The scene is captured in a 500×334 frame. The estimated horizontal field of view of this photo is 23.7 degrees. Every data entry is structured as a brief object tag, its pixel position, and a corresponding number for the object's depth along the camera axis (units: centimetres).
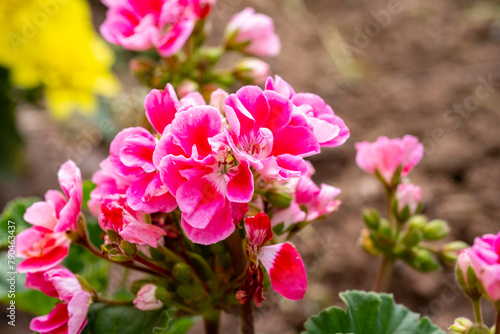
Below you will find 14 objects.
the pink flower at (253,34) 67
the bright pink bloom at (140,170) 47
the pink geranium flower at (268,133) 46
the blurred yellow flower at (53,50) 95
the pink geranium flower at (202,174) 46
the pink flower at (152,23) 58
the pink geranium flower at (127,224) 48
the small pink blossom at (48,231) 51
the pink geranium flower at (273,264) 47
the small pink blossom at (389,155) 57
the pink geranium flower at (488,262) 49
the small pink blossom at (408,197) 59
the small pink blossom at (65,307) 50
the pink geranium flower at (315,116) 48
